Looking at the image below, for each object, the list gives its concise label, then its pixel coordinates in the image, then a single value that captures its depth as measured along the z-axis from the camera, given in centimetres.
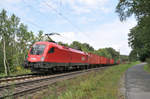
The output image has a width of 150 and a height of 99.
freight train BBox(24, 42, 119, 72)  1366
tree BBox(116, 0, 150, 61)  1240
